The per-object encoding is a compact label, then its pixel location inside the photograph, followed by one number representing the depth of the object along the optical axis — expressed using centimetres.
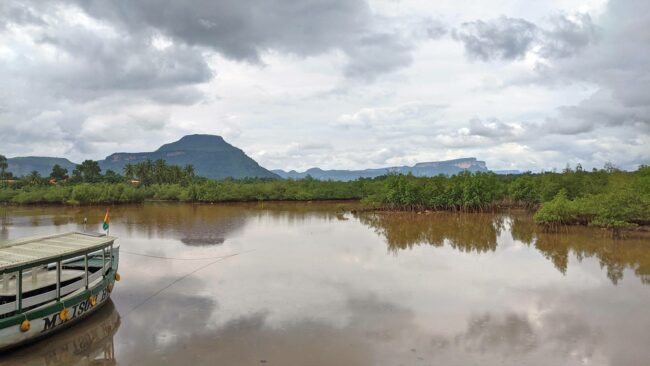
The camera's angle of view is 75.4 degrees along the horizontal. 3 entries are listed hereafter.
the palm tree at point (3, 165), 7969
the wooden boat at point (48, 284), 1018
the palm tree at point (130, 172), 9012
